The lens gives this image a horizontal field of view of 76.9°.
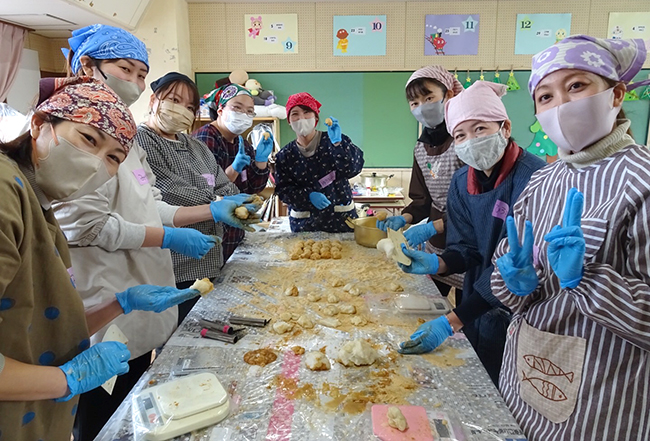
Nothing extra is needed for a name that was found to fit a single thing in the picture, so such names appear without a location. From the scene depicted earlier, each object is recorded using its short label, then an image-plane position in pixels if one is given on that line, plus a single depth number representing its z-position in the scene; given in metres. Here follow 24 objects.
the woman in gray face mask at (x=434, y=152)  2.31
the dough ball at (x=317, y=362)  1.20
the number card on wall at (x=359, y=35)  5.17
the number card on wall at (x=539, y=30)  5.07
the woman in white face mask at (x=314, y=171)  2.77
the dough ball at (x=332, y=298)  1.67
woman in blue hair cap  1.44
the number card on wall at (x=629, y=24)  5.01
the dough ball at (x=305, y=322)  1.46
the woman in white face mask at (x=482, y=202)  1.53
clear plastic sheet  0.97
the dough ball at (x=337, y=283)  1.85
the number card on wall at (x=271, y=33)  5.19
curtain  4.23
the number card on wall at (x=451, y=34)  5.12
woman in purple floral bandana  0.93
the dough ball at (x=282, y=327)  1.42
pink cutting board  0.94
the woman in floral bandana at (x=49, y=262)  0.80
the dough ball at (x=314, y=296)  1.70
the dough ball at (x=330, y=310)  1.56
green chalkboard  5.29
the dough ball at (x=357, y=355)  1.22
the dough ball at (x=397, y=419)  0.96
